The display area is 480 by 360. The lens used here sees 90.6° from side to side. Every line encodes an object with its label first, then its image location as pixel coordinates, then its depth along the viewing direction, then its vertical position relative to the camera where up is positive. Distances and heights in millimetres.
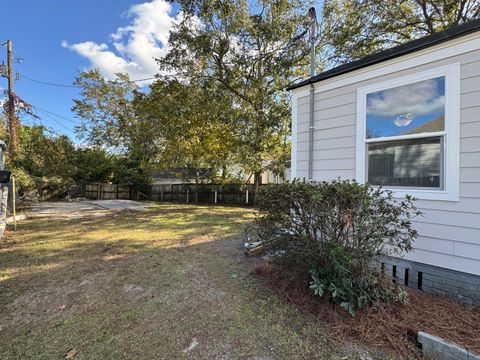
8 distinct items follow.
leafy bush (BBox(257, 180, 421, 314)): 2182 -536
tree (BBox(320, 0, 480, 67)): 6988 +5023
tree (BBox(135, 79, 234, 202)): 9258 +2298
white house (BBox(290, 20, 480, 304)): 2375 +492
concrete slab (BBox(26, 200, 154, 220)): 8008 -1328
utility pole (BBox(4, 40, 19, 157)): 12273 +3423
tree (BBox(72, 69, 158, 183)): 16750 +4649
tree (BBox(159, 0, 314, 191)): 8641 +4632
